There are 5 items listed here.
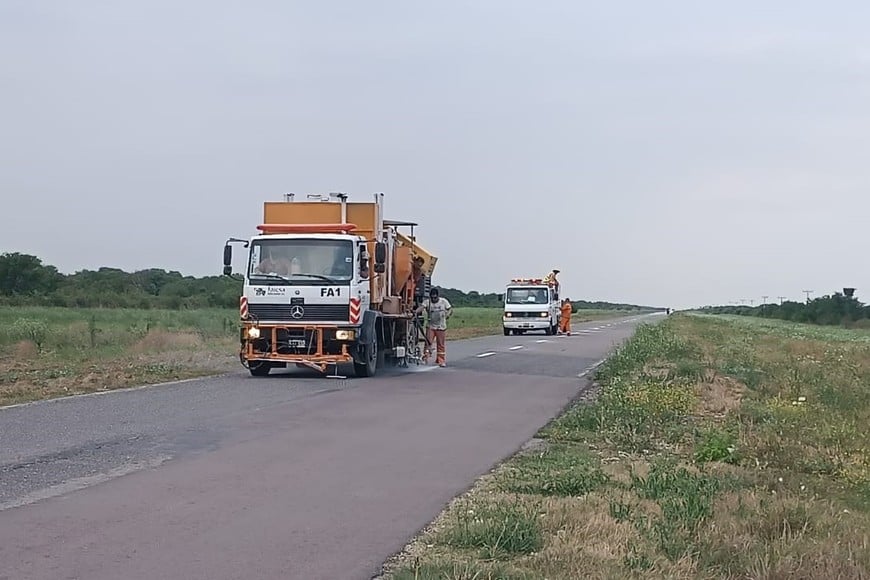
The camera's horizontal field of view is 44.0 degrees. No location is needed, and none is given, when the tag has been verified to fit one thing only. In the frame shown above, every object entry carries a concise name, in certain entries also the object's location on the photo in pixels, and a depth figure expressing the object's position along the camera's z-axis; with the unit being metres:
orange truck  20.73
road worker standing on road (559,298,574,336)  54.61
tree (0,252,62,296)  77.94
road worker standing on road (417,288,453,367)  25.77
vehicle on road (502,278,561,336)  51.91
